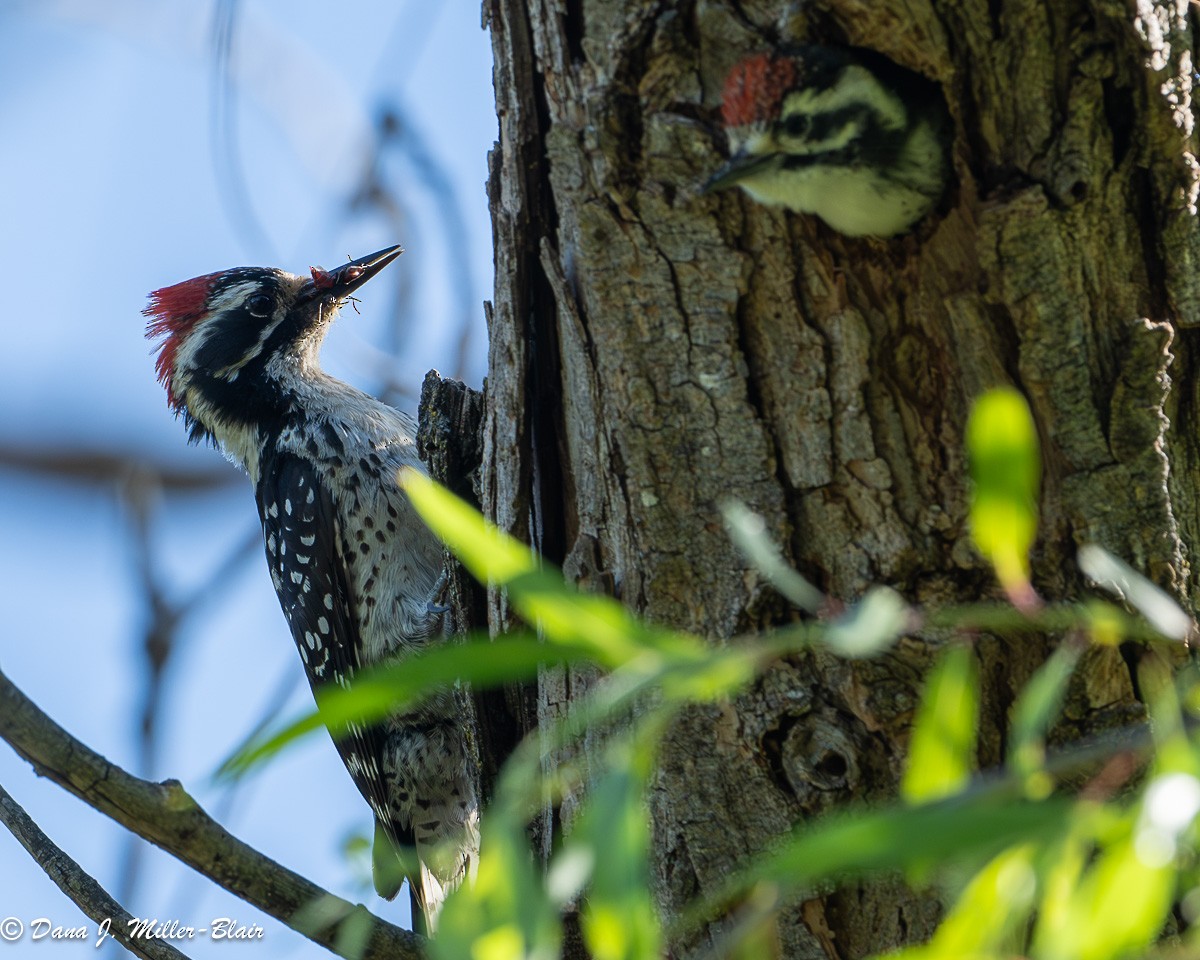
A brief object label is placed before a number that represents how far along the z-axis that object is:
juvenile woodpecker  4.25
